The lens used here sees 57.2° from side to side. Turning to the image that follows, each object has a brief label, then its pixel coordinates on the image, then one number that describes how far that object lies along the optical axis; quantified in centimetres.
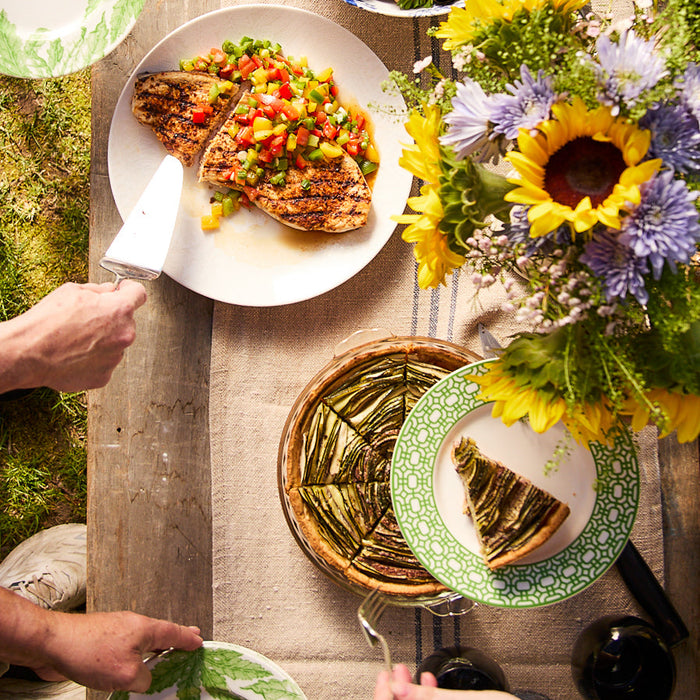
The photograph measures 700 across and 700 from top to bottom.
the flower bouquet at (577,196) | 60
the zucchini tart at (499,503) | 98
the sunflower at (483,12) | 70
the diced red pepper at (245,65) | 121
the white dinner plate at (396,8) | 113
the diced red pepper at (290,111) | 119
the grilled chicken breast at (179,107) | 118
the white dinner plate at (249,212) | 120
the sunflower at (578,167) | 60
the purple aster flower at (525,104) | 63
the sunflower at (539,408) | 70
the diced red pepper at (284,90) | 120
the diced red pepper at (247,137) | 122
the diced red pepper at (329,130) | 123
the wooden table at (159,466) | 119
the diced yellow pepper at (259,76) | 120
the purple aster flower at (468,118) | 66
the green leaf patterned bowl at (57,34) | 114
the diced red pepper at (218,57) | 121
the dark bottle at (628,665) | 105
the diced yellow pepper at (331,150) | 122
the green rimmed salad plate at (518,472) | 96
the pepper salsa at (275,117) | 121
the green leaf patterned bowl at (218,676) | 113
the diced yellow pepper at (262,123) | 120
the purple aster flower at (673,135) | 61
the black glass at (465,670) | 109
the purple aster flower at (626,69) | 58
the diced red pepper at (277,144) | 121
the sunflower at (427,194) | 72
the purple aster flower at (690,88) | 61
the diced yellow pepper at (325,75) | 122
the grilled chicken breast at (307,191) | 122
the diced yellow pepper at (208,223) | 123
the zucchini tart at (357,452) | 112
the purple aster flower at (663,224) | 58
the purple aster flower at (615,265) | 60
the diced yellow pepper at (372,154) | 124
